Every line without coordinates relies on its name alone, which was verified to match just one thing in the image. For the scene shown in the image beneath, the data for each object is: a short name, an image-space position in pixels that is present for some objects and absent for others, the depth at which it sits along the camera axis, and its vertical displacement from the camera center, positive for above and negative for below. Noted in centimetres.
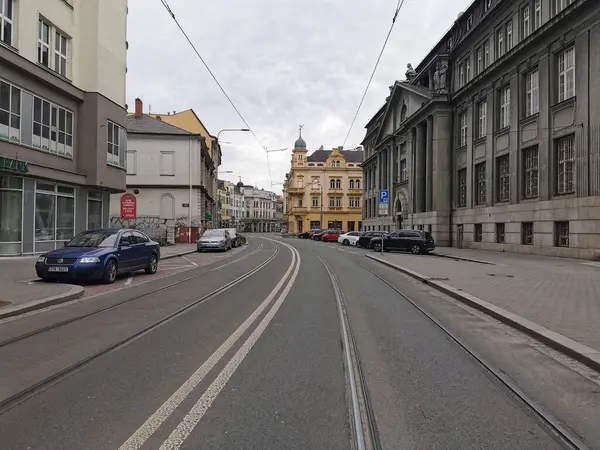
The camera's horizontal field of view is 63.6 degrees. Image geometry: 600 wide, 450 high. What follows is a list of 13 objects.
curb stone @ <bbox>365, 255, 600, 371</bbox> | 575 -145
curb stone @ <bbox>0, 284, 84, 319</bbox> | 832 -146
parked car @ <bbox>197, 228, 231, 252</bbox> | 3103 -82
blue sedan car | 1243 -82
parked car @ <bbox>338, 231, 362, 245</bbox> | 4791 -83
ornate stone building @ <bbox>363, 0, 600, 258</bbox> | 2266 +628
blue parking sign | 2784 +192
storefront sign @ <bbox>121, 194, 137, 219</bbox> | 2243 +96
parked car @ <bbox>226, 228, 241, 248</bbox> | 3887 -90
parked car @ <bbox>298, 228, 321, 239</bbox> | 6978 -72
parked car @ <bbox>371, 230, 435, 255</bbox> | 3138 -74
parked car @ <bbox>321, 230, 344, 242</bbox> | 6006 -74
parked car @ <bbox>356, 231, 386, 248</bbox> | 4145 -83
